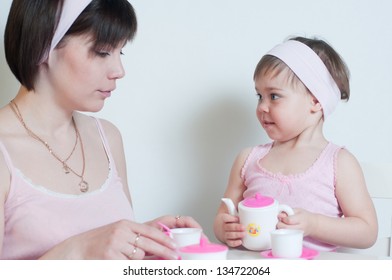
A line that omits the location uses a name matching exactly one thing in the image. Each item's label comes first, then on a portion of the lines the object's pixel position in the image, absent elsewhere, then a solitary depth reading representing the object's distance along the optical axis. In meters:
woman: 2.02
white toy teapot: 2.03
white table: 2.01
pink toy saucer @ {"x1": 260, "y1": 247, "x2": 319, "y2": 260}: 1.99
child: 2.23
